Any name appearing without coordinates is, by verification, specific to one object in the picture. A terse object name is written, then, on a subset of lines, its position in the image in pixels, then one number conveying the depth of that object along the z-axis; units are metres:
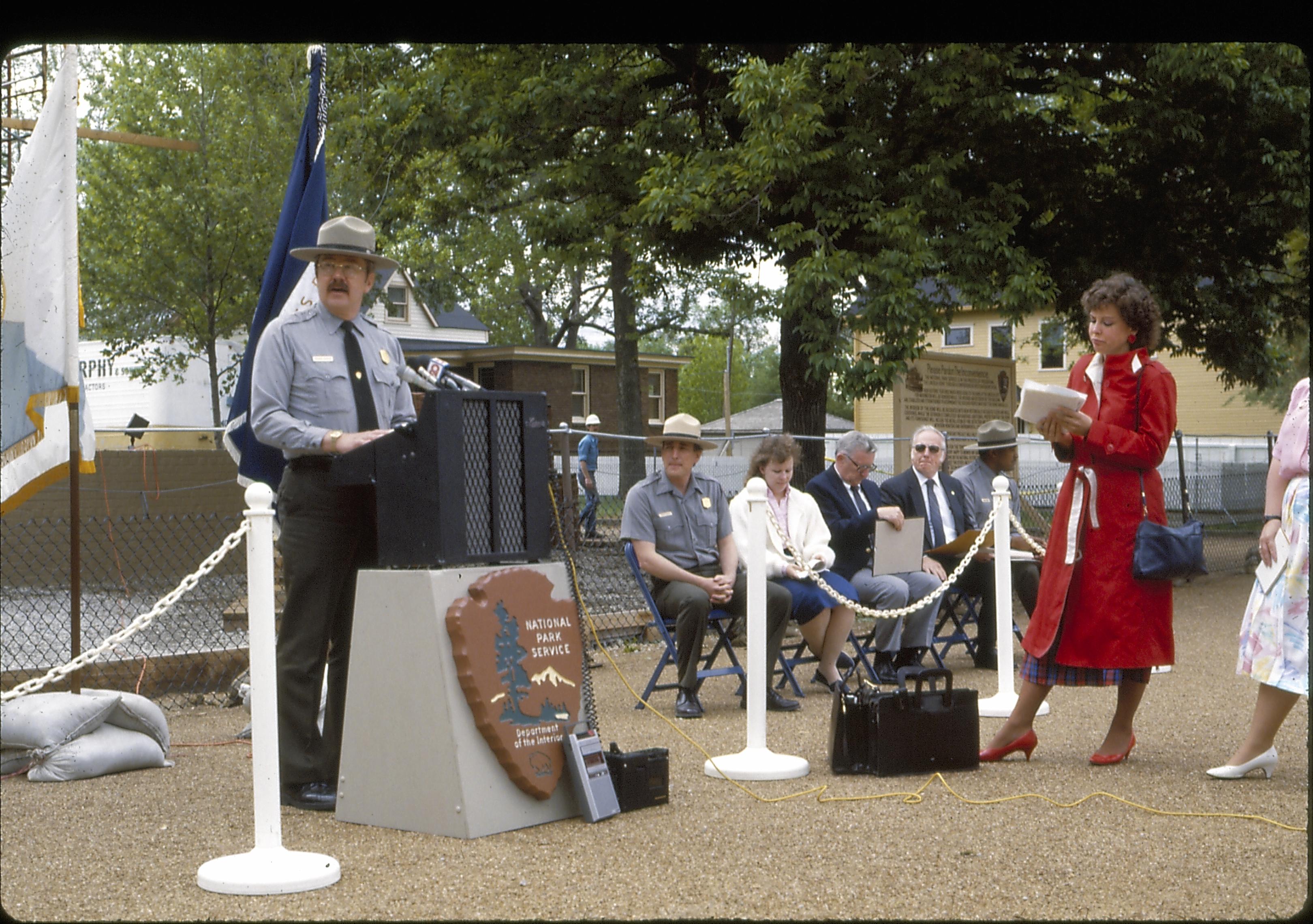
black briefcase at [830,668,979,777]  5.68
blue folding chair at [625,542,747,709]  7.46
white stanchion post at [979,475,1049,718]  7.29
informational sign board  13.29
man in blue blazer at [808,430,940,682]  8.39
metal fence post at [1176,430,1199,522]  17.38
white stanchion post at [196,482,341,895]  4.08
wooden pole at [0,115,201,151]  6.68
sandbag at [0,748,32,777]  5.79
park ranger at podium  5.06
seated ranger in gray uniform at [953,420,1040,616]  9.61
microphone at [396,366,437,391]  5.09
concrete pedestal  4.55
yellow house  39.72
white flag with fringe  5.98
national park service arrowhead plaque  4.59
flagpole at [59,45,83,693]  6.07
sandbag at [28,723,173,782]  5.72
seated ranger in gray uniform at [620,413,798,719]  7.39
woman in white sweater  7.79
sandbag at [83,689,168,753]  6.02
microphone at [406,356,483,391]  5.07
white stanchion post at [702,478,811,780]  5.66
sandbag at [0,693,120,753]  5.79
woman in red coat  5.56
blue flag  6.30
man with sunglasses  9.08
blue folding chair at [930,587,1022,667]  9.11
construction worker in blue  14.93
